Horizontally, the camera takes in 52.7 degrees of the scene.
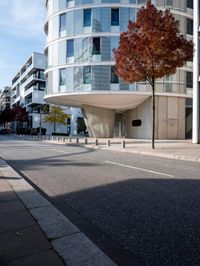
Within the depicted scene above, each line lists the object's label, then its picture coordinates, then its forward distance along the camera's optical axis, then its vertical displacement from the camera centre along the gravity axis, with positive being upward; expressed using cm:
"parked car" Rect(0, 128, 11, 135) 5049 +1
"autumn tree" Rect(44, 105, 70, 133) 3647 +294
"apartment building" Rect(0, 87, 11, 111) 8874 +1582
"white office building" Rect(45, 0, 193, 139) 2405 +736
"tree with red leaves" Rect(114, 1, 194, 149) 1202 +517
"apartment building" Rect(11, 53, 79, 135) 4831 +935
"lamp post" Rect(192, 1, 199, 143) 1664 +429
